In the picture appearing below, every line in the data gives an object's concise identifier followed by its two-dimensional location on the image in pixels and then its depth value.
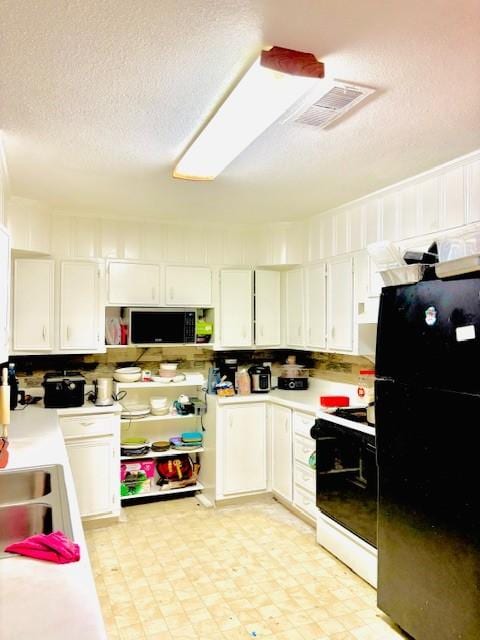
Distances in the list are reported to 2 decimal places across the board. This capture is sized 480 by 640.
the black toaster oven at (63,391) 3.59
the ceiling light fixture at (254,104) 1.60
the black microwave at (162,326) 3.94
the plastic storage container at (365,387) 3.69
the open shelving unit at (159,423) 4.04
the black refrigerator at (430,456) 1.89
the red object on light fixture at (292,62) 1.56
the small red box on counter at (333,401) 3.53
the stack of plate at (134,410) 4.04
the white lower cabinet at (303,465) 3.54
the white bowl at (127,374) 3.97
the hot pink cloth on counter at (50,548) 1.31
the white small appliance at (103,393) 3.72
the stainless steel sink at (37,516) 1.57
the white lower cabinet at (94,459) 3.55
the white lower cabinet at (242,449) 4.03
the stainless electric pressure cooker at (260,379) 4.27
